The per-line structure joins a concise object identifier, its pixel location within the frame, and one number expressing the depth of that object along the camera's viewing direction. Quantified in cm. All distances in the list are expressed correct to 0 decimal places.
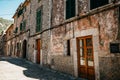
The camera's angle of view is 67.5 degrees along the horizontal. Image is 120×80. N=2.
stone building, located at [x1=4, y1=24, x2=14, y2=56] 1503
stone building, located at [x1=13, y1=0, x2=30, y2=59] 1023
